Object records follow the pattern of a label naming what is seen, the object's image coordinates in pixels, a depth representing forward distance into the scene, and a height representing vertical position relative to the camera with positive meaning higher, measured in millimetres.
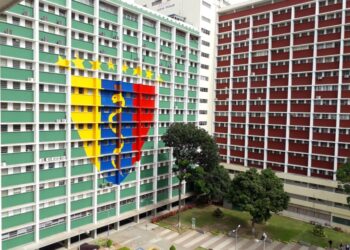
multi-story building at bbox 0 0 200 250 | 30656 -176
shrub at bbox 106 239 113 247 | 35281 -14207
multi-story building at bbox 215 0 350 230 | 43906 +3375
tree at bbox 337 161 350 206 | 35719 -6292
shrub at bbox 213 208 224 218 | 47750 -14535
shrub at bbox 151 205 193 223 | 44862 -14590
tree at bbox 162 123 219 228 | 42578 -4296
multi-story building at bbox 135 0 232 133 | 53812 +14371
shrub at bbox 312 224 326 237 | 41191 -14496
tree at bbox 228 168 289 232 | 38031 -9435
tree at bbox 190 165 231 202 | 44638 -9426
